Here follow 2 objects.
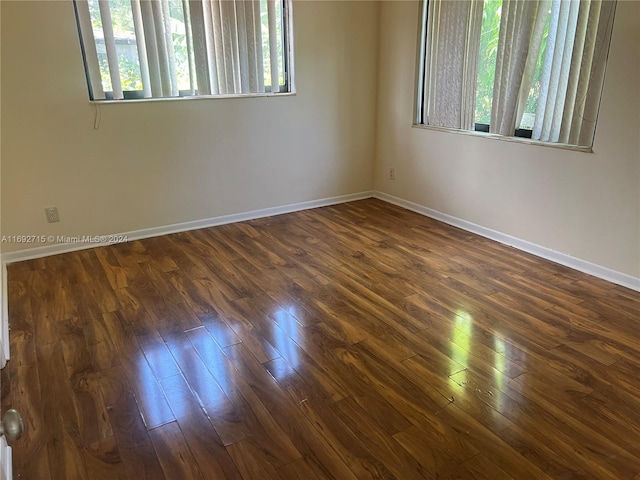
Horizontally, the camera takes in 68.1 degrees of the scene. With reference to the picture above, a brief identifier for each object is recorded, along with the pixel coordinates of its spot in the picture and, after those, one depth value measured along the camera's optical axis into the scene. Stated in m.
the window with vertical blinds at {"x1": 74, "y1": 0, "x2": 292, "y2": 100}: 3.25
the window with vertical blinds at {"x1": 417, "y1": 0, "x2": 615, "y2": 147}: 2.83
